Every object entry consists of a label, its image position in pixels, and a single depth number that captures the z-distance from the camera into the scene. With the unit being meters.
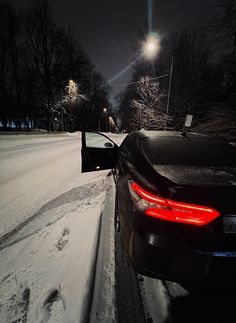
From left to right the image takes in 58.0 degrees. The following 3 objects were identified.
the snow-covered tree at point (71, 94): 30.95
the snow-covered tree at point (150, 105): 21.39
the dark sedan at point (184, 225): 1.57
